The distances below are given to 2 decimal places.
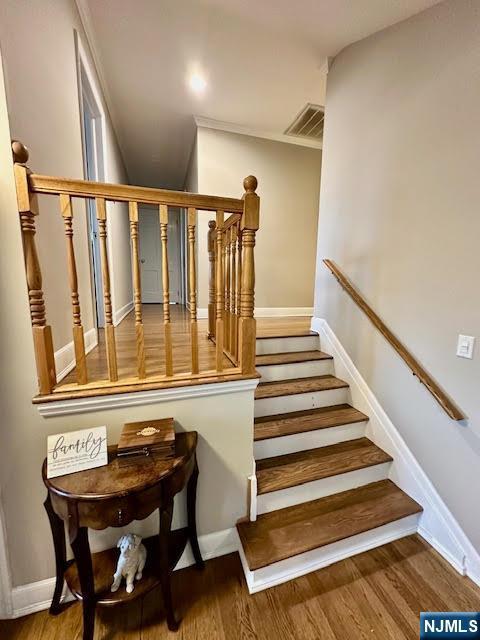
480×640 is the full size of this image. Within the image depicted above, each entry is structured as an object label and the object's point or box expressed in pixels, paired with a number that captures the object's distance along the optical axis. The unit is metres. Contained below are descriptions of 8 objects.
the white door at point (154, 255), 6.30
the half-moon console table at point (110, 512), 0.92
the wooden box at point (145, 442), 1.05
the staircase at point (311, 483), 1.37
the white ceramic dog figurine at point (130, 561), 1.08
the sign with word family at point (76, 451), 0.99
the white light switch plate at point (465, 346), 1.38
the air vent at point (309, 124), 3.13
